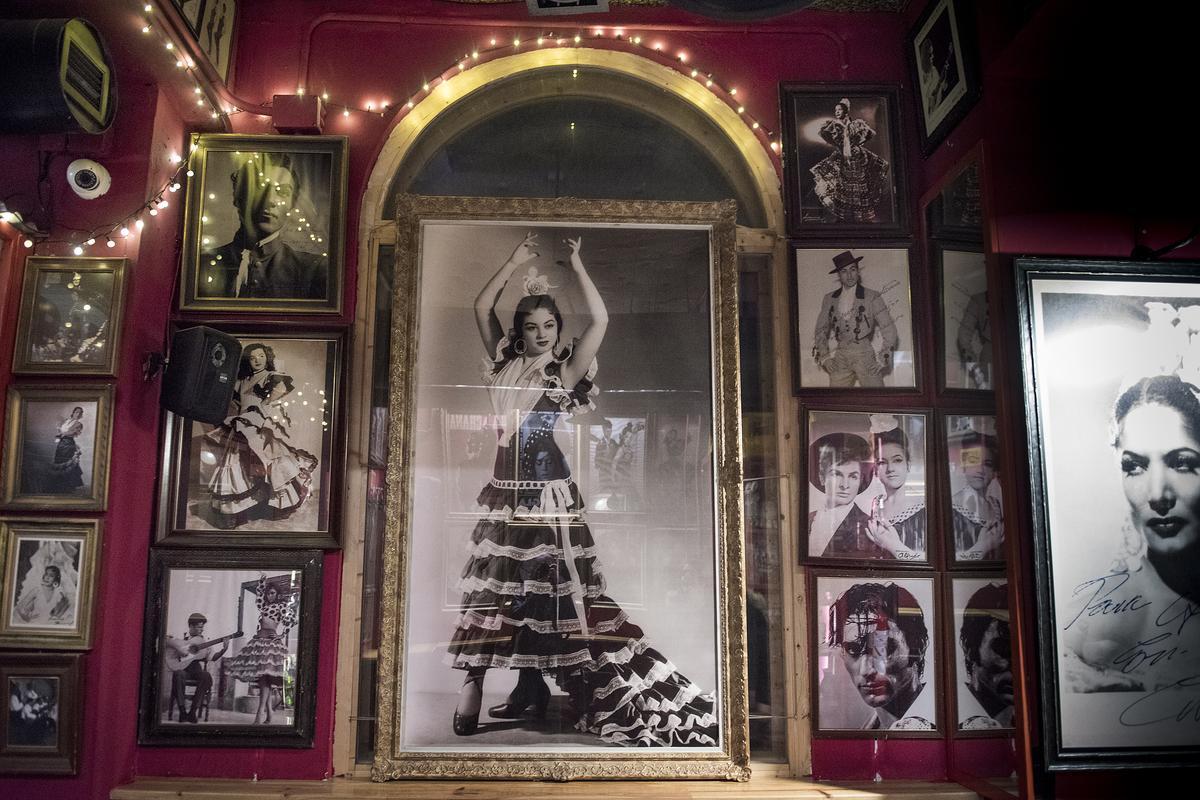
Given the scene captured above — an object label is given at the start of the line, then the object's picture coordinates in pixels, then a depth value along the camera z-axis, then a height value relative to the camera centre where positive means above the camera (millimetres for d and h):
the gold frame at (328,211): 3195 +1277
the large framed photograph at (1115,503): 2523 +78
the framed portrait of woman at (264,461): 3082 +254
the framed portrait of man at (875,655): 3057 -513
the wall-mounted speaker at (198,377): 2906 +555
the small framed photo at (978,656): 2896 -500
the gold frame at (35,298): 2867 +796
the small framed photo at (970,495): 2975 +123
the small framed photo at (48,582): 2730 -206
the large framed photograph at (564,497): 3035 +113
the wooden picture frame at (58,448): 2812 +276
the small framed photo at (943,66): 2865 +1786
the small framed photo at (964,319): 2877 +813
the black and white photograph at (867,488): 3139 +154
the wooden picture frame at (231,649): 2980 -483
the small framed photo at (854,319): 3227 +868
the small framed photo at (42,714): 2697 -660
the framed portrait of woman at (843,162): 3338 +1590
